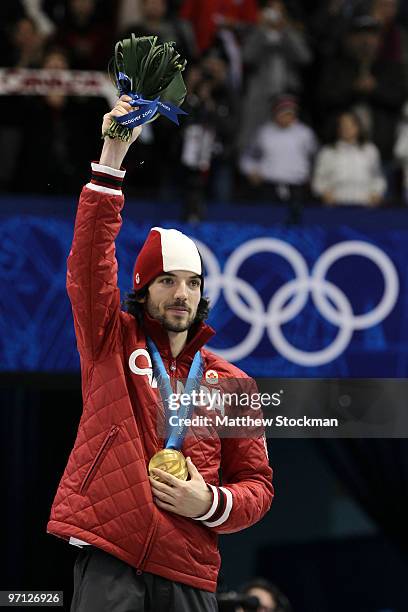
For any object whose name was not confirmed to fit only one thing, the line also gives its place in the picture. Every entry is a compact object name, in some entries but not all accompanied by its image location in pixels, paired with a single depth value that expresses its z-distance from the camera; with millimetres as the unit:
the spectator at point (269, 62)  17516
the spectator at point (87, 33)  17281
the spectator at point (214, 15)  18172
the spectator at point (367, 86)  17453
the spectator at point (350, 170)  16172
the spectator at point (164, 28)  17281
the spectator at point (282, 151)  16625
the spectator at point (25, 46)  16734
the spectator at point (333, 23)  18797
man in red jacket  7184
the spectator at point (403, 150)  16922
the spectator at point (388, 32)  18853
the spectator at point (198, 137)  15359
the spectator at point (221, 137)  15727
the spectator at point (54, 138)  15453
